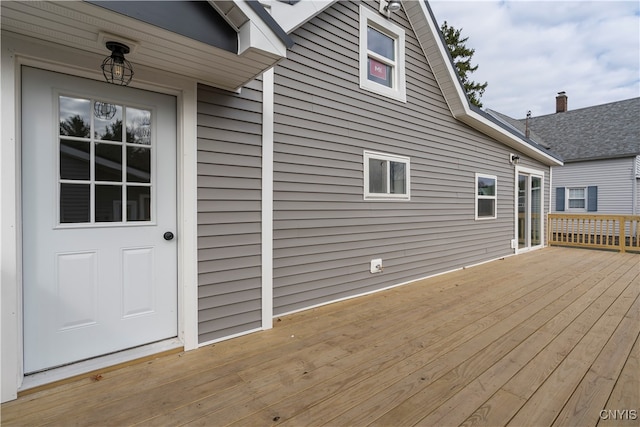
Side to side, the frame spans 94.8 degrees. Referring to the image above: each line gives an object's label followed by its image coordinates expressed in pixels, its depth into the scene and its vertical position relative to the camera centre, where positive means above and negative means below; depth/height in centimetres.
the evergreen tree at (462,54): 1520 +806
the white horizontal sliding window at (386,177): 398 +47
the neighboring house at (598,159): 1116 +206
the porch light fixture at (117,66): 186 +96
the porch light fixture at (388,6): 400 +283
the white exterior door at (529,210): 745 +1
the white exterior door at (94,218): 192 -8
